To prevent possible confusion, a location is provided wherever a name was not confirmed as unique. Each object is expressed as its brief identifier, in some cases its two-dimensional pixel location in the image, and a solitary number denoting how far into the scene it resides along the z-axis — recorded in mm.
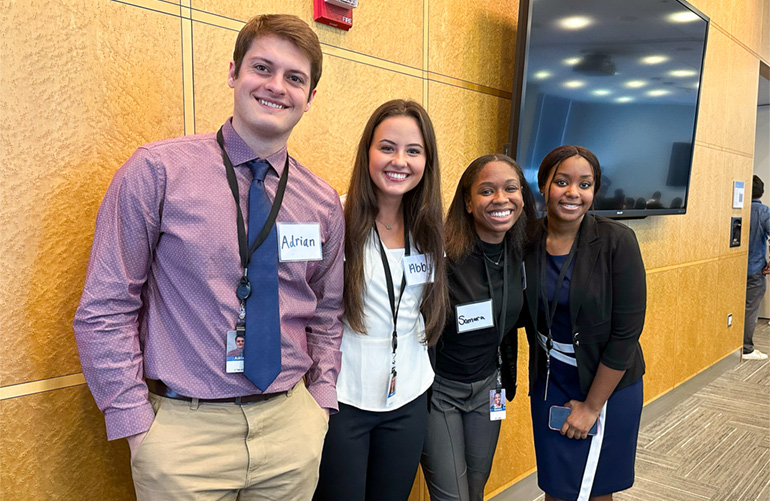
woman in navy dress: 1851
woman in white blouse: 1528
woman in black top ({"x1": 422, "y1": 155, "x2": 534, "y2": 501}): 1763
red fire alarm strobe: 1772
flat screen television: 2387
